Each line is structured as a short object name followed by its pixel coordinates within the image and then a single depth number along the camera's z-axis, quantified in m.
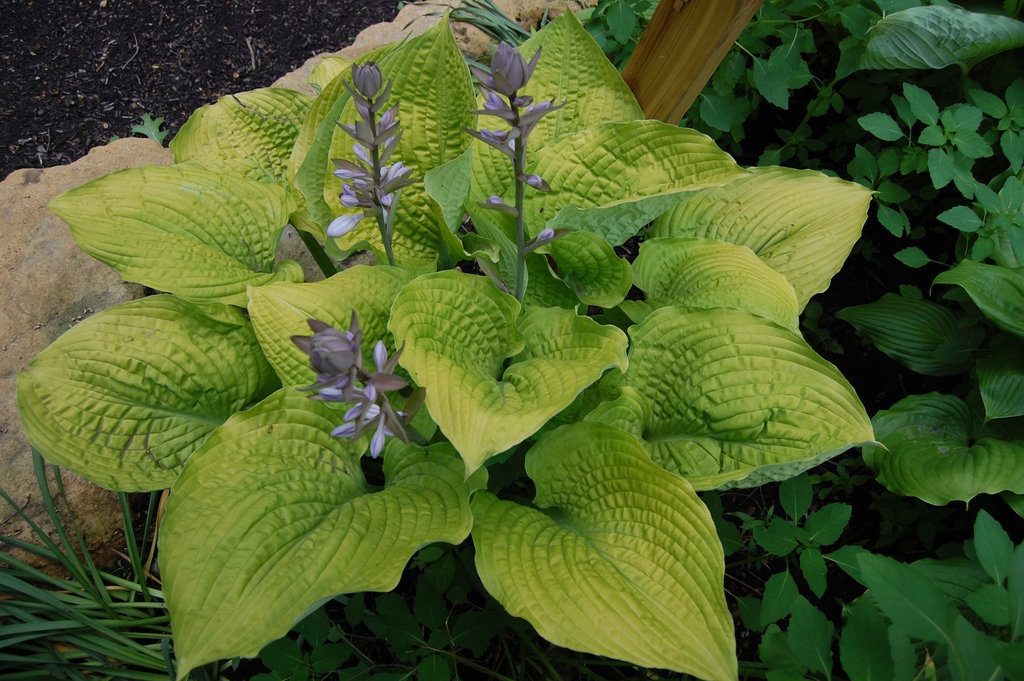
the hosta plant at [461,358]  0.98
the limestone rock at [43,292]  1.50
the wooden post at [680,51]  1.33
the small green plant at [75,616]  1.35
